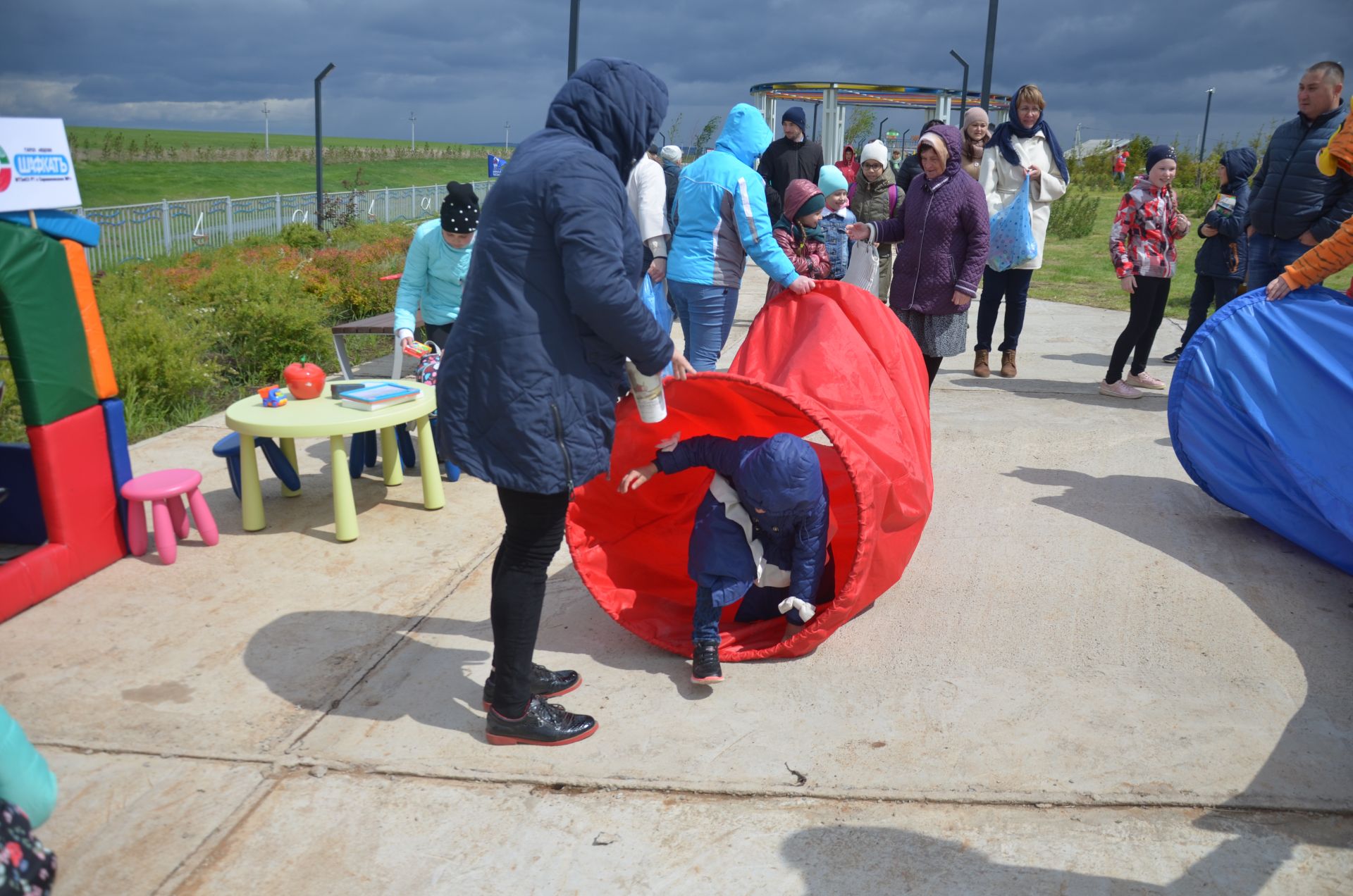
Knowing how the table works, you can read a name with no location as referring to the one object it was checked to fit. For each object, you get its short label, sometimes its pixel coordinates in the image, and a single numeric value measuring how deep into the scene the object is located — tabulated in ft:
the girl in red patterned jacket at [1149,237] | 22.49
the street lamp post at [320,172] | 56.80
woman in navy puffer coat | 8.67
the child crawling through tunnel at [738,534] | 11.21
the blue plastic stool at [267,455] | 17.29
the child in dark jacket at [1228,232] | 25.40
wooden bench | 22.71
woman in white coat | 25.02
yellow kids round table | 15.33
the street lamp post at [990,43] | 45.27
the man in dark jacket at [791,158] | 31.19
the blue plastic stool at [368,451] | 19.15
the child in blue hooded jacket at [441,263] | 18.15
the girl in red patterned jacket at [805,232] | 22.08
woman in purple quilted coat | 20.10
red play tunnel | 11.40
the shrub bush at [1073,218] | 69.82
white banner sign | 13.04
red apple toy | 16.71
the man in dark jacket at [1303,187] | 19.65
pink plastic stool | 14.58
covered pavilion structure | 91.45
